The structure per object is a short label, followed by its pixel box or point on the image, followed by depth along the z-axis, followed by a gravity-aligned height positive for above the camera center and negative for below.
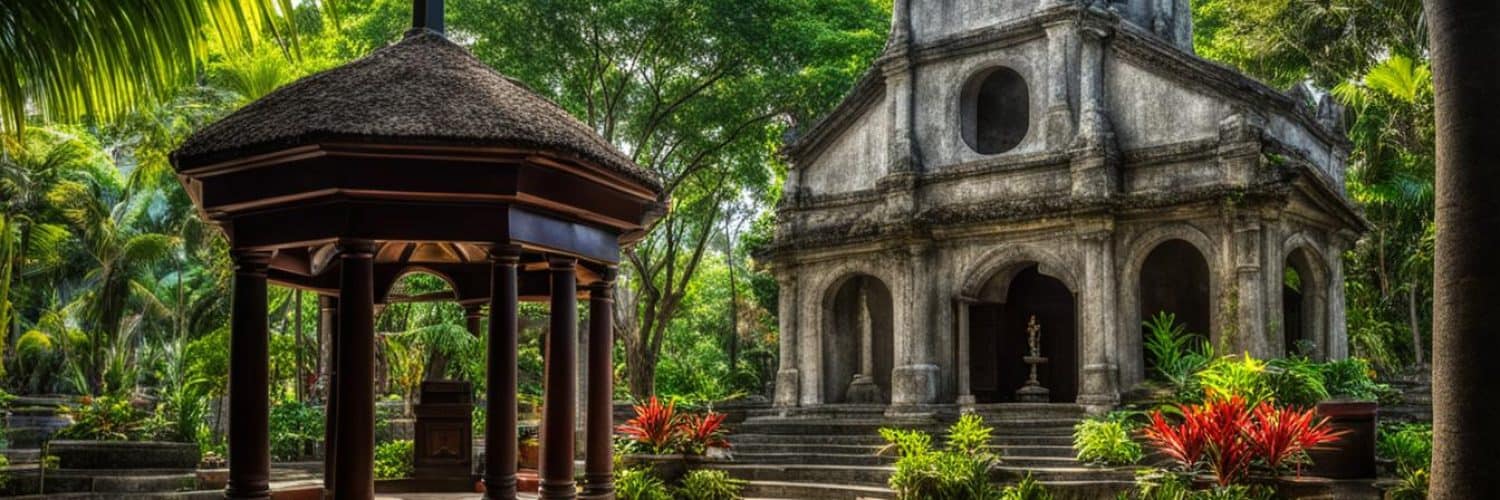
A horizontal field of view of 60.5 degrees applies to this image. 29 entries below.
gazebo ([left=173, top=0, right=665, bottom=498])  7.12 +0.81
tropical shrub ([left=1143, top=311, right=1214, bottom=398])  17.34 -0.29
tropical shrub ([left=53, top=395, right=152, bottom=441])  15.92 -1.06
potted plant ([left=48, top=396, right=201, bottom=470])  13.87 -1.18
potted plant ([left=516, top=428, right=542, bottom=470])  16.05 -1.42
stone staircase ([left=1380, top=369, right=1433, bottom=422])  16.70 -0.86
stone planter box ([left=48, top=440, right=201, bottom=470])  13.85 -1.25
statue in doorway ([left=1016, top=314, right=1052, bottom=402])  20.23 -0.69
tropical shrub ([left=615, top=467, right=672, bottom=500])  12.50 -1.45
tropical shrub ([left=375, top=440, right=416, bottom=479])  12.63 -1.23
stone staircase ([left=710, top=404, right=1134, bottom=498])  15.51 -1.59
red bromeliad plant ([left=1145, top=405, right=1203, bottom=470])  12.18 -0.97
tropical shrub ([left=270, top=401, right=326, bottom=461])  20.81 -1.49
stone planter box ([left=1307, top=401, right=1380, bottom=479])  11.77 -0.94
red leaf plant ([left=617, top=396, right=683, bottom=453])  14.01 -0.97
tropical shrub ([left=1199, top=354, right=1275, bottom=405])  15.21 -0.50
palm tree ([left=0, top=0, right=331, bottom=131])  3.88 +0.91
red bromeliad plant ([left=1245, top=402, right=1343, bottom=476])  11.51 -0.88
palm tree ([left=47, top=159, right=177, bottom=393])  24.58 +1.64
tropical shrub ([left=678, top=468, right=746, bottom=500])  13.40 -1.54
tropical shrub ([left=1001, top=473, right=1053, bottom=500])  12.37 -1.48
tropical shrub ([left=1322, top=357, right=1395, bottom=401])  16.36 -0.53
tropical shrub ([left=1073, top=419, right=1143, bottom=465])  15.30 -1.28
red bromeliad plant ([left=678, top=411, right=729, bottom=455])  14.12 -1.03
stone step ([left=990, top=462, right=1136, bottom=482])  13.59 -1.57
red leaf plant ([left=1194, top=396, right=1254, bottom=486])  11.74 -0.93
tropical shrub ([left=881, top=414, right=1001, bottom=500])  13.03 -1.39
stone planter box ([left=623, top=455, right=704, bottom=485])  13.57 -1.33
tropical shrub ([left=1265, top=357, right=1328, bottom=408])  15.33 -0.56
